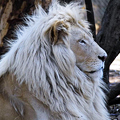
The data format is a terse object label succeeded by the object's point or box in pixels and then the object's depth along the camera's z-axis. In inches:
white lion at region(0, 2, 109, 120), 274.2
